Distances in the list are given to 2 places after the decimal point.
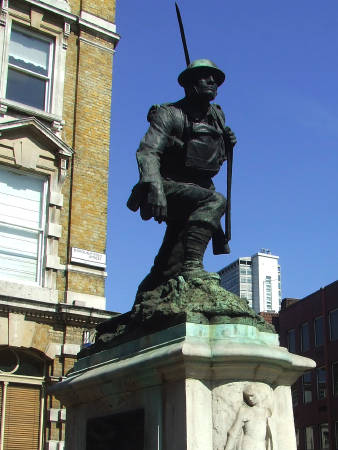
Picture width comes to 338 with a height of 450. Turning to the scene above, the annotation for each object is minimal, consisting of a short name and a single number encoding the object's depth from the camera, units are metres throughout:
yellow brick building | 14.91
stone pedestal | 4.53
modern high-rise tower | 146.12
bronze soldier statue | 5.66
